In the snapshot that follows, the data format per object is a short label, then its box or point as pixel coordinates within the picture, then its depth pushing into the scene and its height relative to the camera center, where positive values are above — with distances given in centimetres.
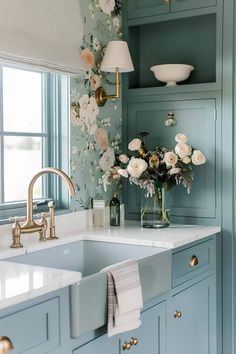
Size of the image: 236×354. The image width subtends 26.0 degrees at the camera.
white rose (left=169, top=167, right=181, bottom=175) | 268 -6
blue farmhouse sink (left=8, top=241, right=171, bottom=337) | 171 -47
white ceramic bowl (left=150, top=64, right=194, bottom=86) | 290 +49
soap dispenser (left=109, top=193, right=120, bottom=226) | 286 -30
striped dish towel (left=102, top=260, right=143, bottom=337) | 185 -51
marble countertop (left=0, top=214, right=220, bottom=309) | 151 -38
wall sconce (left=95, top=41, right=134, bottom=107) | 272 +53
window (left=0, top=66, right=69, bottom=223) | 246 +14
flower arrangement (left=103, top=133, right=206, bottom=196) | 268 -4
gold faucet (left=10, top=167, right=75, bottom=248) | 215 -28
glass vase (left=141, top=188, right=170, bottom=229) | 279 -29
